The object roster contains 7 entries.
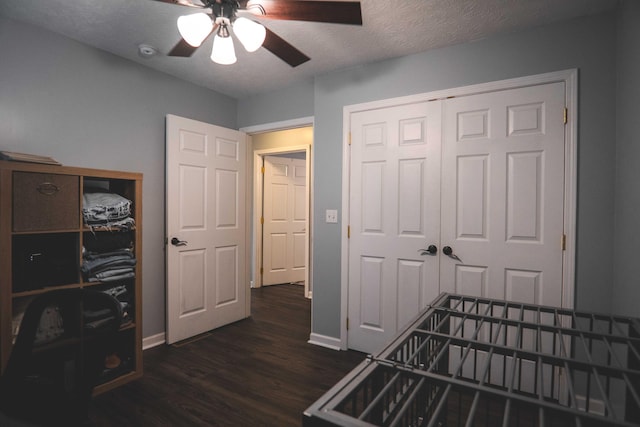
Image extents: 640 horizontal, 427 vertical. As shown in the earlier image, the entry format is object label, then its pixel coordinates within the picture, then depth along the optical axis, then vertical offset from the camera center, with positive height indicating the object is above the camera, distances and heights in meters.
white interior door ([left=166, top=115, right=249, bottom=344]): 3.02 -0.18
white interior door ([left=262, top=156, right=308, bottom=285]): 5.25 -0.18
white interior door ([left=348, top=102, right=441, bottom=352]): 2.59 -0.06
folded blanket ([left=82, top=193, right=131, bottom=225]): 2.20 +0.00
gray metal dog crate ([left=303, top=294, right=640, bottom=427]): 0.64 -0.37
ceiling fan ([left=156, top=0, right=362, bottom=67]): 1.53 +0.90
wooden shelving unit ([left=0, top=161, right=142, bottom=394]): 1.81 -0.22
